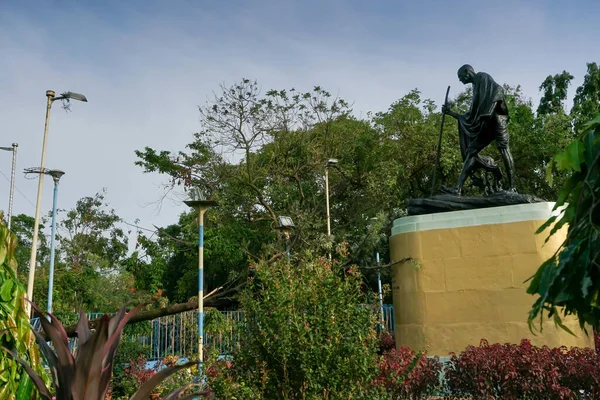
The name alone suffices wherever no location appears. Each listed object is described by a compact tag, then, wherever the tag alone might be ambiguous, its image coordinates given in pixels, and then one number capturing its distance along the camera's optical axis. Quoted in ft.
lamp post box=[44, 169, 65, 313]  50.03
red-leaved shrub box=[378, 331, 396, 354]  41.93
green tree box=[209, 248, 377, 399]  19.34
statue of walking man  35.81
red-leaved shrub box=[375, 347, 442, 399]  25.21
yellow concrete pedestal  31.78
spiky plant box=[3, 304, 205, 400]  9.02
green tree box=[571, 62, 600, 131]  77.20
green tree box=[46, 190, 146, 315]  105.70
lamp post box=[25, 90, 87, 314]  50.08
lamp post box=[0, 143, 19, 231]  68.95
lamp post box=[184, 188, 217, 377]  33.86
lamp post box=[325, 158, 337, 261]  55.31
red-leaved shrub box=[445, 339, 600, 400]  23.97
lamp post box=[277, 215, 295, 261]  44.97
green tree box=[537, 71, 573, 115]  85.92
